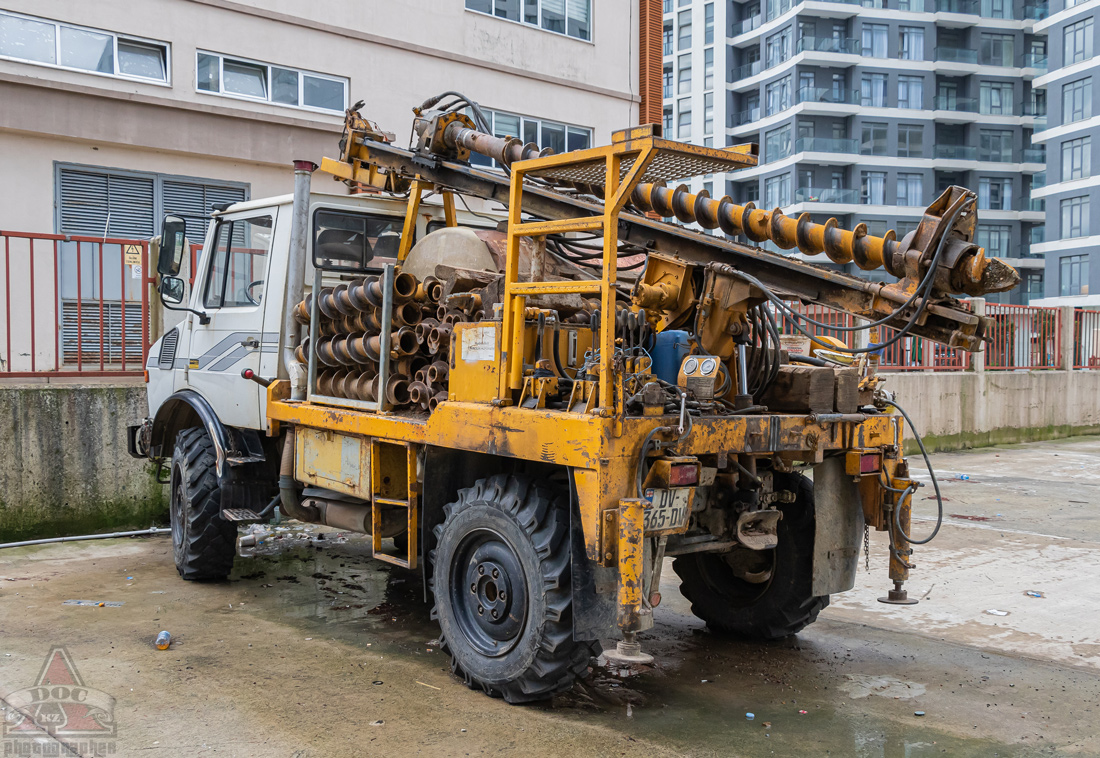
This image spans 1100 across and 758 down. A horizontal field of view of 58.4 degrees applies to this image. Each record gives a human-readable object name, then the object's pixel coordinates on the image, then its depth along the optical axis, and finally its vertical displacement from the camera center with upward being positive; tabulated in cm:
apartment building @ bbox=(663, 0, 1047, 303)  6006 +1544
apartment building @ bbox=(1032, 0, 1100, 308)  4975 +1066
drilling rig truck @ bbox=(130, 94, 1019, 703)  434 -15
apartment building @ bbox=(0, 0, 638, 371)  1312 +405
